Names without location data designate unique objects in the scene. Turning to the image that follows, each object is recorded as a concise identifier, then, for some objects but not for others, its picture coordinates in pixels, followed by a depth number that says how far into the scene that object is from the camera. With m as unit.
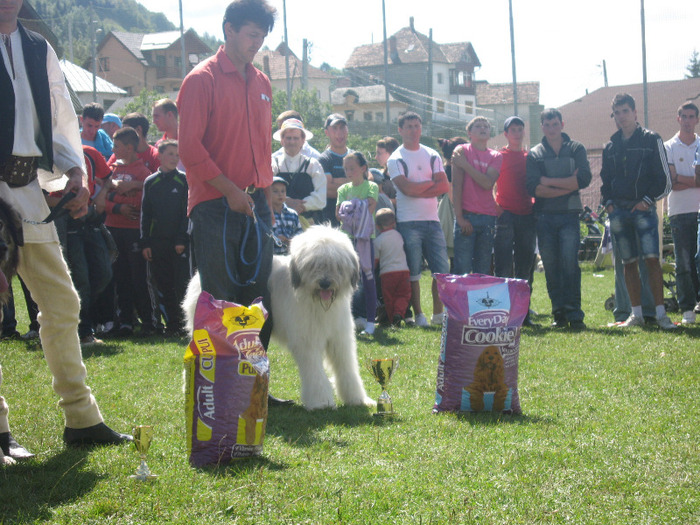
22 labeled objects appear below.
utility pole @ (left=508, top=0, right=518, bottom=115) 19.04
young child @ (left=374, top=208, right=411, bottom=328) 8.84
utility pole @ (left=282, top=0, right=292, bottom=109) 20.86
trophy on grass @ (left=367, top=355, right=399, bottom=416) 4.46
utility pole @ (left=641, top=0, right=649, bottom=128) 18.75
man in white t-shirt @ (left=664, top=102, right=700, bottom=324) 8.49
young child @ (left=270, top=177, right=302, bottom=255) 6.94
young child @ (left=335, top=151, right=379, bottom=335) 8.19
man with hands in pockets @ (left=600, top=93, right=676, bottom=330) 7.99
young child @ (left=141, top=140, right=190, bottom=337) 7.90
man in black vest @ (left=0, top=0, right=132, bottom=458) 3.45
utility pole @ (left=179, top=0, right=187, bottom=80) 22.58
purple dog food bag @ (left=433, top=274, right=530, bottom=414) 4.43
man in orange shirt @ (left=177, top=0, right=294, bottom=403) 4.26
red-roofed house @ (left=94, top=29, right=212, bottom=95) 60.19
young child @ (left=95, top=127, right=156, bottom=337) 8.23
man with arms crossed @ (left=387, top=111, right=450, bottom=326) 8.66
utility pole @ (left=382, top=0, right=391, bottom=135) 21.45
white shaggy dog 4.70
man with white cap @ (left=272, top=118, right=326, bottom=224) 7.97
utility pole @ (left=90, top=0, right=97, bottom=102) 27.52
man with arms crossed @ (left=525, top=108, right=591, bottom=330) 8.29
